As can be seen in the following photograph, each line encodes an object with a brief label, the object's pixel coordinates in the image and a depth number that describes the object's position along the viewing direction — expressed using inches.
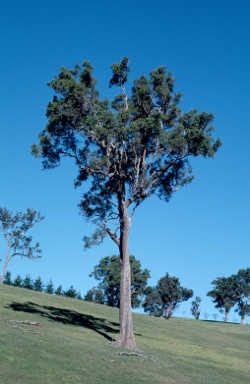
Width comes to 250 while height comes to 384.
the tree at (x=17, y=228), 3208.7
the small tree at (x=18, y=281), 5152.1
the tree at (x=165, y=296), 4891.7
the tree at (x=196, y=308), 5506.9
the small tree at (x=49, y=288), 5836.6
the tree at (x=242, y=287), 4842.5
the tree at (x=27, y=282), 5442.9
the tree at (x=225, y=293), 4849.9
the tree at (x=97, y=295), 4402.1
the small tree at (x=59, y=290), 5510.3
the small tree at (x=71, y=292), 5324.8
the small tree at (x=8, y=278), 5123.0
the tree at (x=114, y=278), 4249.5
